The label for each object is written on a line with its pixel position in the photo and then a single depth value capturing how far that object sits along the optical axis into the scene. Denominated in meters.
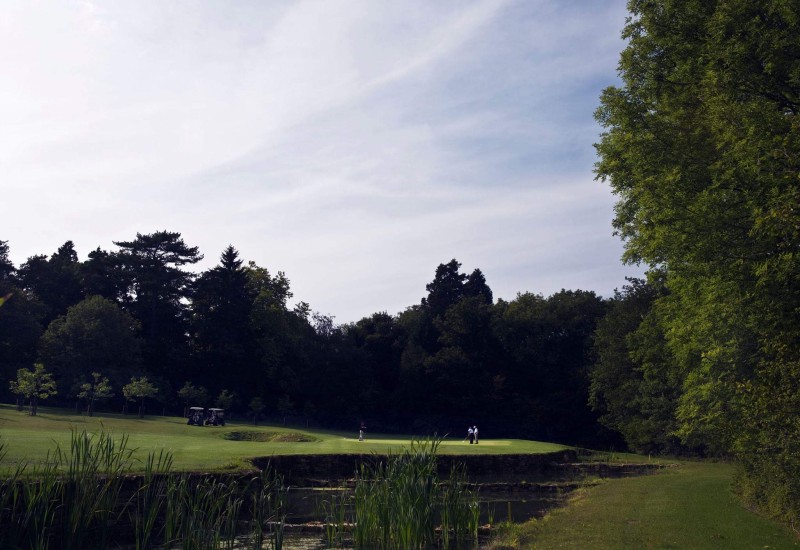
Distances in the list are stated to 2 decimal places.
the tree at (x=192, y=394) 63.50
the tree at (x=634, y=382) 44.00
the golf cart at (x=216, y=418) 53.44
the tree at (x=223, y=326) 74.00
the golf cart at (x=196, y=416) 52.69
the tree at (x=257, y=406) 64.75
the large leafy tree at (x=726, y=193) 15.43
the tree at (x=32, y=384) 51.12
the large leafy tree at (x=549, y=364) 72.00
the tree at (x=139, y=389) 57.09
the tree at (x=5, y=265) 82.16
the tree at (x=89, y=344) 63.62
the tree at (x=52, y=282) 80.44
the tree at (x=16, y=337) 63.53
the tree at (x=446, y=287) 89.93
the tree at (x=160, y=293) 74.38
